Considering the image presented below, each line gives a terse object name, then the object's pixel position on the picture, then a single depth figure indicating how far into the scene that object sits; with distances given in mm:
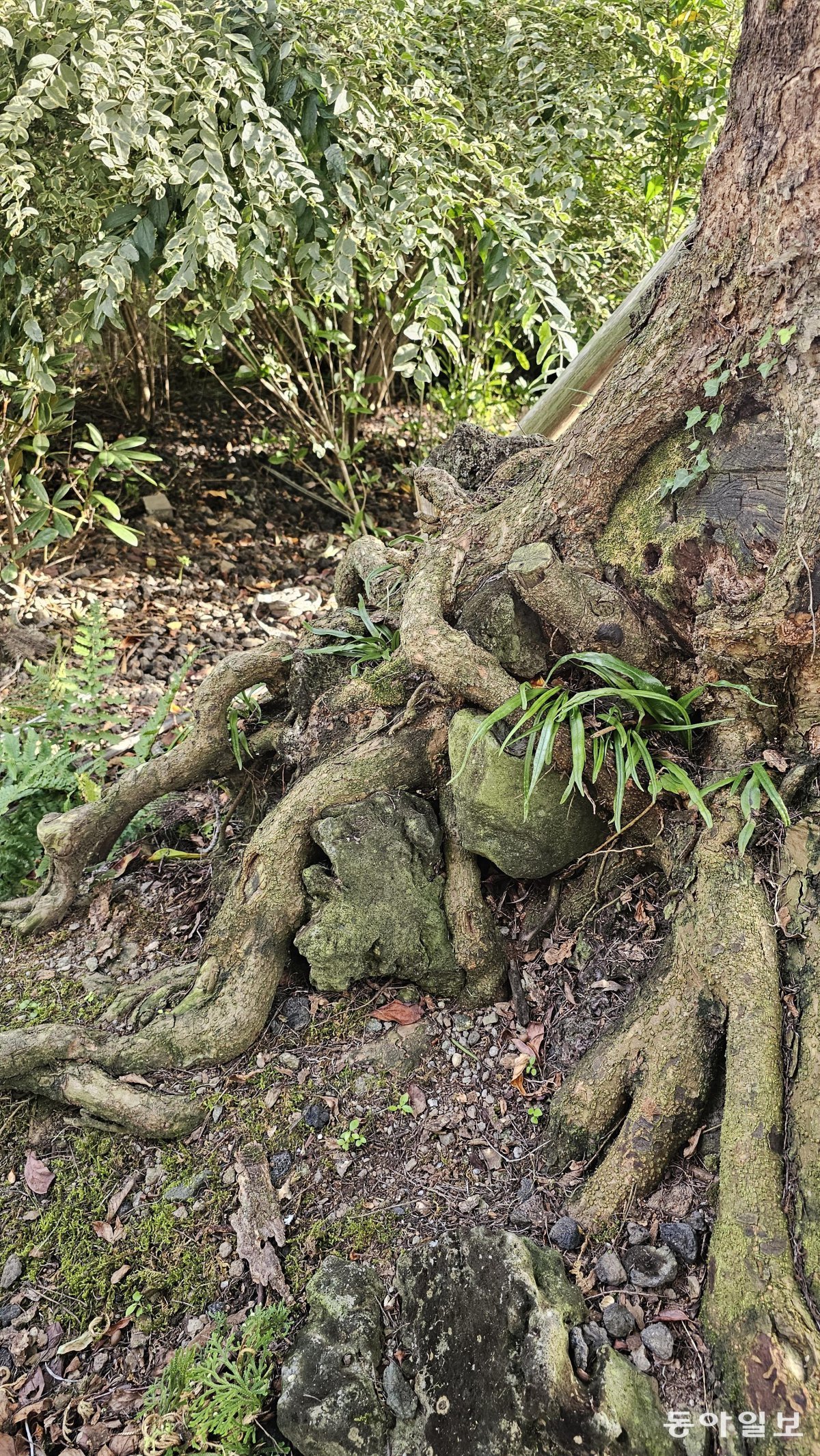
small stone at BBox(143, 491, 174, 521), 5414
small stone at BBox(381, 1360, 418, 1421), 1786
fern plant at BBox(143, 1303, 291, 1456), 1807
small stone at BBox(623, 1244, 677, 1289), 1854
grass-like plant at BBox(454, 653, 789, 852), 2123
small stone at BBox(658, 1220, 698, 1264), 1881
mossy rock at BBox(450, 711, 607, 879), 2373
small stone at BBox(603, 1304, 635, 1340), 1806
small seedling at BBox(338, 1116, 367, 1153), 2287
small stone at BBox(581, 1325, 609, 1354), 1783
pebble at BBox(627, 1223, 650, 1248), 1938
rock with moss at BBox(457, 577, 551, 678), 2543
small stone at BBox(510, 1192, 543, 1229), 2062
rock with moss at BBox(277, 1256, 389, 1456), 1775
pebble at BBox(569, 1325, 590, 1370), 1757
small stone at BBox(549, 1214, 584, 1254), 1987
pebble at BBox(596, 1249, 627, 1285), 1891
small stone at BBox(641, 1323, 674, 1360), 1763
